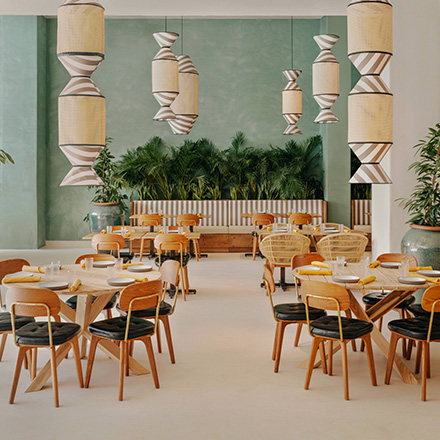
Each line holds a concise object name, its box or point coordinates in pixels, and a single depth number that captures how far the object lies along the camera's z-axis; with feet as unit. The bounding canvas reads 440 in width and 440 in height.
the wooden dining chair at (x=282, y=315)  15.74
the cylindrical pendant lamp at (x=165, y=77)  23.09
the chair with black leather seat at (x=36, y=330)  13.30
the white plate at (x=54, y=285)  14.66
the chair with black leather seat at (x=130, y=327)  13.88
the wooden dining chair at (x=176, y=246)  25.48
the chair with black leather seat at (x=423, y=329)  13.87
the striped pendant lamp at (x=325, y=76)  24.99
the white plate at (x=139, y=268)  17.53
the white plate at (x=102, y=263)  18.50
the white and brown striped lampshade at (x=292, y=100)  32.27
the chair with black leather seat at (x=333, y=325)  13.84
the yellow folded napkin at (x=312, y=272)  16.67
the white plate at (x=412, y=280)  15.33
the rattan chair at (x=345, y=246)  26.02
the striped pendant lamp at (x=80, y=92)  12.48
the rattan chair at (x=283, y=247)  26.04
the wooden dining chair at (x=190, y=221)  36.35
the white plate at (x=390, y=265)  17.95
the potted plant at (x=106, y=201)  38.96
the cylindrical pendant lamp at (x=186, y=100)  22.80
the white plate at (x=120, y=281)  15.16
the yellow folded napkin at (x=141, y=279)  15.81
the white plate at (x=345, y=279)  15.52
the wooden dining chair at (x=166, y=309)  16.16
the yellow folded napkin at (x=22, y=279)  15.44
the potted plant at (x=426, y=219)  21.36
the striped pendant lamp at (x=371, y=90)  14.73
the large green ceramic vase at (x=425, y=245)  21.29
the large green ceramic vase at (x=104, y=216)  38.88
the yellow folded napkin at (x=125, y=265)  18.06
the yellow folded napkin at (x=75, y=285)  14.63
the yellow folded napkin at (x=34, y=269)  17.01
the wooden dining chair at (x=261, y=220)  36.58
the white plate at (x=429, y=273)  16.75
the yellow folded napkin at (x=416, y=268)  17.46
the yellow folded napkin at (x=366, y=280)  15.22
